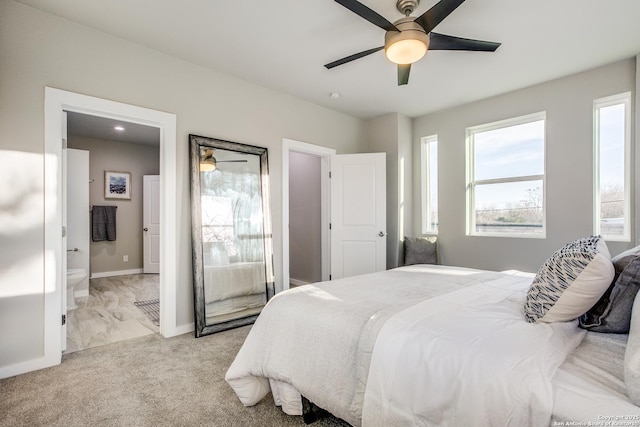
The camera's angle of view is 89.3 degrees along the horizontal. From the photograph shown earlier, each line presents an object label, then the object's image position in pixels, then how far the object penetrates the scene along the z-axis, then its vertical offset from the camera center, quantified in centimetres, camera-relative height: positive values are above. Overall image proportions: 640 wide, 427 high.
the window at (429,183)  471 +45
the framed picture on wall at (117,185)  621 +59
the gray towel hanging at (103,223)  603 -15
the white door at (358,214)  446 -1
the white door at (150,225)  652 -21
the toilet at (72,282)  396 -82
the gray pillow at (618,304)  125 -37
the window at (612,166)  319 +47
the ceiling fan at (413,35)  188 +117
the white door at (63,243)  255 -22
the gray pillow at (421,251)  440 -52
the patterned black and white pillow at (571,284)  119 -28
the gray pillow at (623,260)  134 -21
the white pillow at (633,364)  83 -42
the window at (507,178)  378 +43
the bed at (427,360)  94 -52
